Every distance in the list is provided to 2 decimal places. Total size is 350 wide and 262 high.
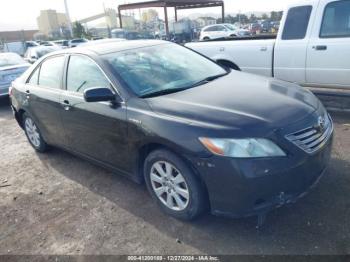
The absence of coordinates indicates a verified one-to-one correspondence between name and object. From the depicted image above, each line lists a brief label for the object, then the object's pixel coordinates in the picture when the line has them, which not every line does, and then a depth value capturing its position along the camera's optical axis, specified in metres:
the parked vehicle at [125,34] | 33.06
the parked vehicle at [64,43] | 32.02
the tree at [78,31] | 46.00
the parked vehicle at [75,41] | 29.81
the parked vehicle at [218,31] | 25.94
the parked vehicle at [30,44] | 33.97
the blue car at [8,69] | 9.30
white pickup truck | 5.57
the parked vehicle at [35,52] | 15.88
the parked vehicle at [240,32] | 25.81
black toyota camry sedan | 2.65
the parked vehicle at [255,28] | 31.41
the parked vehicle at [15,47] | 36.34
